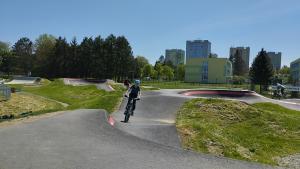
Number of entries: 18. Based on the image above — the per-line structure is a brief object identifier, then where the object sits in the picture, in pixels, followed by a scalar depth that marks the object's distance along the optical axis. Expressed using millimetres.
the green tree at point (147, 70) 92402
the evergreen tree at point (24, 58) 84460
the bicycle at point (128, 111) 11381
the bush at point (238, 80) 89664
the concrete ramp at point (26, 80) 52598
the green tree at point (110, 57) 59188
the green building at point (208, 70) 92226
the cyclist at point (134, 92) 11647
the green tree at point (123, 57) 59846
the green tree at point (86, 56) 59802
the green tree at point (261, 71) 51510
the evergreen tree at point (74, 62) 61864
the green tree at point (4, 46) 72078
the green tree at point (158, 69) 93490
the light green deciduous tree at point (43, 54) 69016
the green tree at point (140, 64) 80573
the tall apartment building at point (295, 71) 80459
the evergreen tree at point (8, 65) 83034
